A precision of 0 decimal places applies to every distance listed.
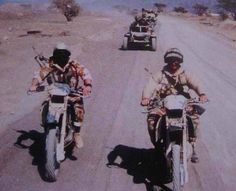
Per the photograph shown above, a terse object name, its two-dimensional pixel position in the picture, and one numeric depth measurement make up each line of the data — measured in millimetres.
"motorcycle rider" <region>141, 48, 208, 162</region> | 6367
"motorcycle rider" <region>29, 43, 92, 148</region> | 6898
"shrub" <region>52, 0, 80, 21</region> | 43781
